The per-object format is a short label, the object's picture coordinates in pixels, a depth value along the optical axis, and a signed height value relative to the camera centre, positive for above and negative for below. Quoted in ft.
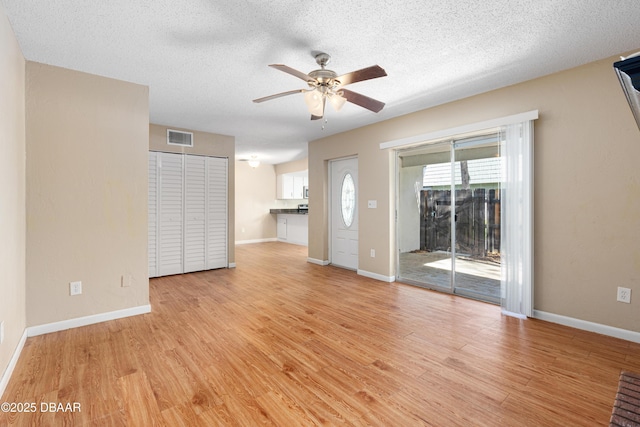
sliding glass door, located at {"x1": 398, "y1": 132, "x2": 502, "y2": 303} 11.83 -0.28
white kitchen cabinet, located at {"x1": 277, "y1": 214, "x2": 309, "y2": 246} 27.30 -1.71
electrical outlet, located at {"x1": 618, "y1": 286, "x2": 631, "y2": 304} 8.37 -2.47
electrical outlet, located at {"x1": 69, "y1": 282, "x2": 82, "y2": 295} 9.30 -2.41
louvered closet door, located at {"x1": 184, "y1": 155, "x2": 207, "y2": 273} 16.40 -0.08
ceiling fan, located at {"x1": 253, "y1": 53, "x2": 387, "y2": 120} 7.66 +3.44
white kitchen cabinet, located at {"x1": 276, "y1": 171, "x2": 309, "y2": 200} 29.68 +2.67
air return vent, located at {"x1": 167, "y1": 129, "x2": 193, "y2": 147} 15.99 +4.09
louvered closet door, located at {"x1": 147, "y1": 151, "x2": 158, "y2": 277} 15.23 -0.11
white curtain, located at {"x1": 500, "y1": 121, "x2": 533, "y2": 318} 9.94 -0.36
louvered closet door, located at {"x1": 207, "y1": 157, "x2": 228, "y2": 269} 17.21 -0.03
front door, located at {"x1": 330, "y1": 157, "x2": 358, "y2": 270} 17.35 -0.14
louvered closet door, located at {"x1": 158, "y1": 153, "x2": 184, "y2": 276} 15.60 -0.12
